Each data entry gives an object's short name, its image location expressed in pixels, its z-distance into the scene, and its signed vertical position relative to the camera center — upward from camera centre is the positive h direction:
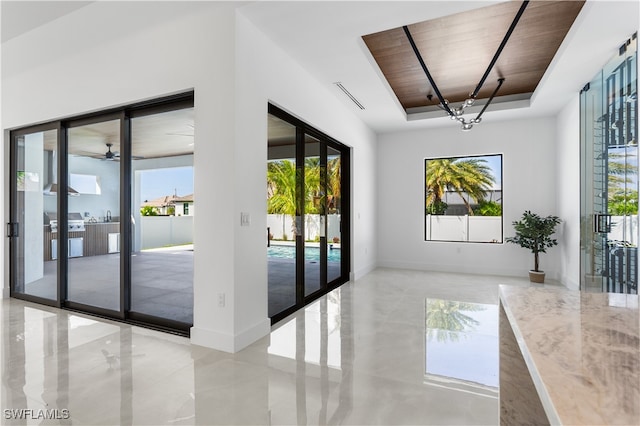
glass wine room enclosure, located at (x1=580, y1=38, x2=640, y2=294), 3.52 +0.42
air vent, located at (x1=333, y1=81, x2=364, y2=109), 4.76 +1.80
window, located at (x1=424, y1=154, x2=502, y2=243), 7.05 +0.26
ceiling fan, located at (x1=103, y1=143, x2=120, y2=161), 3.81 +0.66
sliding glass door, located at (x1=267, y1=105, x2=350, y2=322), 4.00 -0.03
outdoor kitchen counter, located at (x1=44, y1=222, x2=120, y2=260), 3.91 -0.31
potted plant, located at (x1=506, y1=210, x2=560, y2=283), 5.75 -0.40
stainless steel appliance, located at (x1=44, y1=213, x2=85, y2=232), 4.33 -0.12
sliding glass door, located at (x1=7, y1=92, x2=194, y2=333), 3.74 +0.00
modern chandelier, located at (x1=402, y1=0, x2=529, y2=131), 3.16 +1.73
